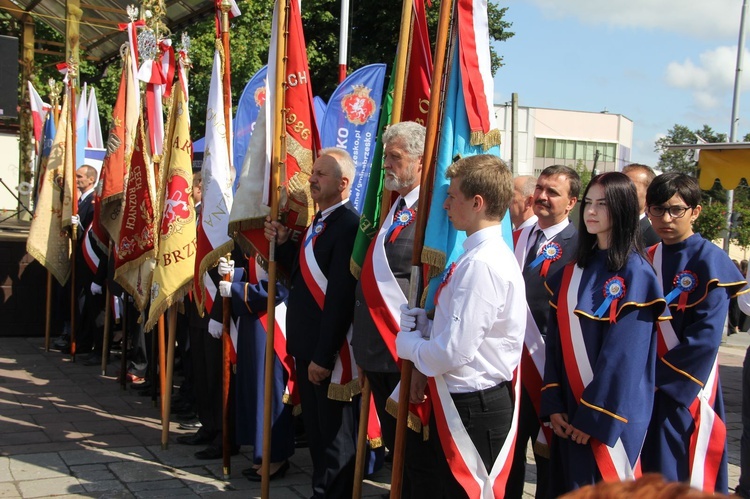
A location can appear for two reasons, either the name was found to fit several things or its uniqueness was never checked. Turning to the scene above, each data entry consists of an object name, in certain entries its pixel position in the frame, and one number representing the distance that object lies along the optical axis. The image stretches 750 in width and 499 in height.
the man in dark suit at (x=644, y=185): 4.85
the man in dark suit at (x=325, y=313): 4.46
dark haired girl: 3.30
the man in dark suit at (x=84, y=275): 9.70
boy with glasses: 3.67
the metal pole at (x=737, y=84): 17.97
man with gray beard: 3.95
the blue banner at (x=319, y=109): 9.43
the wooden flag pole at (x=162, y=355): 6.18
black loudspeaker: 11.58
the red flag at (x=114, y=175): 8.28
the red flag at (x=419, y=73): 4.41
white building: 63.44
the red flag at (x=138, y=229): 6.93
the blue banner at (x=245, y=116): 8.95
